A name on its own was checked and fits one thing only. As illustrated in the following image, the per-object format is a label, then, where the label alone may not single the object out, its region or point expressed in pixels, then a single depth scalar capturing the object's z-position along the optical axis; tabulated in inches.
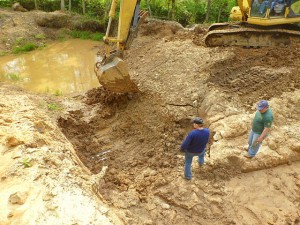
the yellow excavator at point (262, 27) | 387.9
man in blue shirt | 216.1
